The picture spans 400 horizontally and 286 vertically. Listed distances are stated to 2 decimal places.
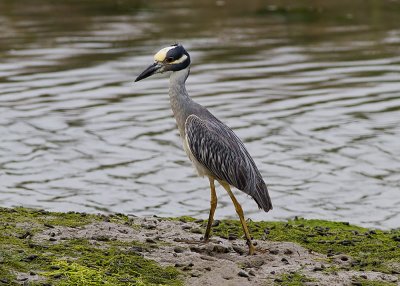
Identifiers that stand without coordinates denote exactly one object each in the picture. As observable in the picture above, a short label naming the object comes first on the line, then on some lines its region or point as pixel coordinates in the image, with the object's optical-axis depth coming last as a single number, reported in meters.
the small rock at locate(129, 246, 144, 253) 17.62
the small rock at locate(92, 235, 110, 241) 18.19
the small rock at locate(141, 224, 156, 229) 20.02
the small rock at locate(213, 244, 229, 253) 18.28
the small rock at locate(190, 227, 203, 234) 20.33
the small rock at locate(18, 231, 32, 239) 17.71
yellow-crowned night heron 18.53
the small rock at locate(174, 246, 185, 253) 17.89
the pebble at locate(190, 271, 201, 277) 16.50
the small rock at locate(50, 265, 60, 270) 16.05
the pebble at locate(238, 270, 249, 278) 16.66
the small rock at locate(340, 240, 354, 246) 19.67
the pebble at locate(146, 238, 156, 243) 18.48
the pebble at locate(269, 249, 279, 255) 18.57
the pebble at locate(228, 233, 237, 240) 19.91
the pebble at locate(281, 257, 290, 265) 17.87
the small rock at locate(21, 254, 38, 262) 16.25
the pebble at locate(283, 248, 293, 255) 18.56
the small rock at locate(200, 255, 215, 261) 17.28
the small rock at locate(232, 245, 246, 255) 18.55
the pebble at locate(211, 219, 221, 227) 20.98
